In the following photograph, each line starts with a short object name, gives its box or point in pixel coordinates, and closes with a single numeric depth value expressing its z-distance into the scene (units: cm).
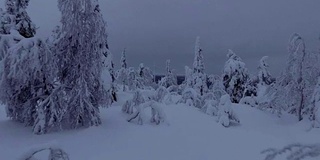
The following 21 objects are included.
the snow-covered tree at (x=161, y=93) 1508
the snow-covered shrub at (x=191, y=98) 1520
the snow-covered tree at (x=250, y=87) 2033
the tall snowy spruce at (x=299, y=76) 1305
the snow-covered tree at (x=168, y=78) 2896
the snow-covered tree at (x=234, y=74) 1971
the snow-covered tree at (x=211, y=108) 1233
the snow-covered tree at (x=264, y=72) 2092
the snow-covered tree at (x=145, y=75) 2818
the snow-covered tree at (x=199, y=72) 2158
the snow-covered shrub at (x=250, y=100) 1713
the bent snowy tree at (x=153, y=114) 855
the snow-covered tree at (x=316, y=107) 1145
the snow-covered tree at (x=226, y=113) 1076
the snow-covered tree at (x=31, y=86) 743
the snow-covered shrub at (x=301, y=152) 138
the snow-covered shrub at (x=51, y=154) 188
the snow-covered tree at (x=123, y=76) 2676
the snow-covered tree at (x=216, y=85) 1829
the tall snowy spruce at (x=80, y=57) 785
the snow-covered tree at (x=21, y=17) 1138
